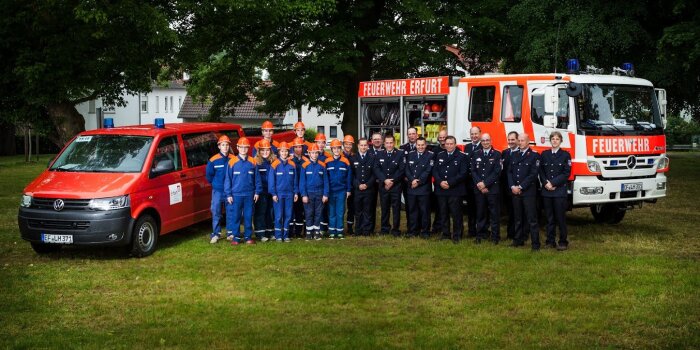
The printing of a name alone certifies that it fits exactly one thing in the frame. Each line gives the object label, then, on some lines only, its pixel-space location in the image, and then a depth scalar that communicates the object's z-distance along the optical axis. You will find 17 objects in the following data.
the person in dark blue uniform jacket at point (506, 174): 11.77
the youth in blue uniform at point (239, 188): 12.10
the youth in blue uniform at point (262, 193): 12.45
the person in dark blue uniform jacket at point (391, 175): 12.83
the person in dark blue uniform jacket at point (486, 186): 11.88
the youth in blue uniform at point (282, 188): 12.39
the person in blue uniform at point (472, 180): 12.29
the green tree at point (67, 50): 17.69
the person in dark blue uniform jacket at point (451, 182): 12.20
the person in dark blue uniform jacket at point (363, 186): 12.98
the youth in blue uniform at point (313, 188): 12.59
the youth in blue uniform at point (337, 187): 12.83
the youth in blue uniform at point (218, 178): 12.20
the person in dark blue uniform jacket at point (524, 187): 11.48
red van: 10.68
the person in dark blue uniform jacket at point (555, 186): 11.39
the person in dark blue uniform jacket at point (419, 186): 12.53
